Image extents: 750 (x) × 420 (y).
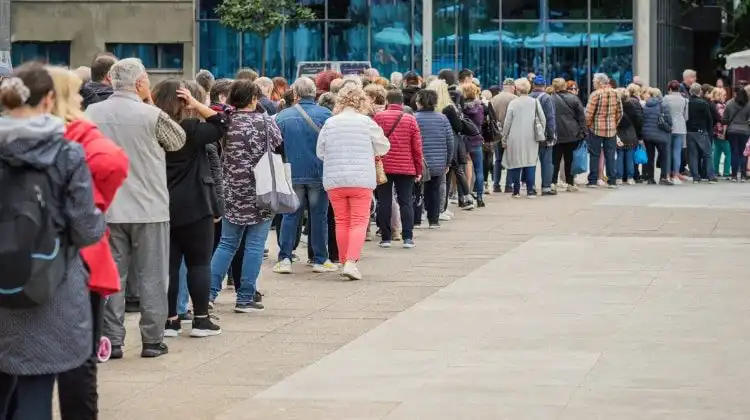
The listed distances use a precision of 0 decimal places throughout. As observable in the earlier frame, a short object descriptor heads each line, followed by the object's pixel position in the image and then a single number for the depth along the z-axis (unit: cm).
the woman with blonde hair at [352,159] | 1491
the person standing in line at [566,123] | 2630
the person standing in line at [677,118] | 2862
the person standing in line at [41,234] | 634
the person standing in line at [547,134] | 2555
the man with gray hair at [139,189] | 1036
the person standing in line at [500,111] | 2608
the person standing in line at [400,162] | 1764
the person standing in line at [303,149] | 1550
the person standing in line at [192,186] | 1095
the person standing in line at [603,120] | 2741
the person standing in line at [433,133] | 1988
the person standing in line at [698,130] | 2922
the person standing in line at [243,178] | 1260
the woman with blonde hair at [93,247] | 686
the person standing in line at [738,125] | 2977
